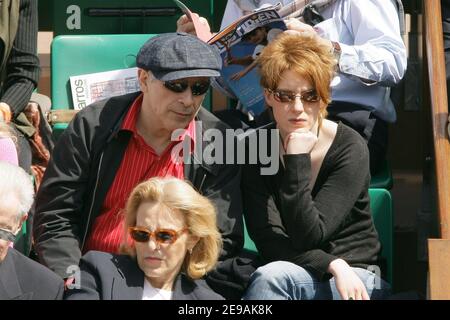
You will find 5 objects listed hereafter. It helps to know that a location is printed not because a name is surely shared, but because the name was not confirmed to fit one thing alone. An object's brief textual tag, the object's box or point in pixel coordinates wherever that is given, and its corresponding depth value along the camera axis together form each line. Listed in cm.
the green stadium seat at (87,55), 1023
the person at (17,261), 727
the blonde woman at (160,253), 733
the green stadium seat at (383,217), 859
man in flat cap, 806
